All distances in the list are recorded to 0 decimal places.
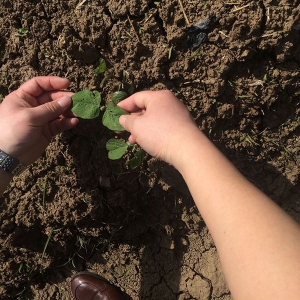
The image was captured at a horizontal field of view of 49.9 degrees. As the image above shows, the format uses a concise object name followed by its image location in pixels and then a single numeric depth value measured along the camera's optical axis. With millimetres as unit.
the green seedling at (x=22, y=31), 487
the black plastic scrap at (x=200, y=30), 460
